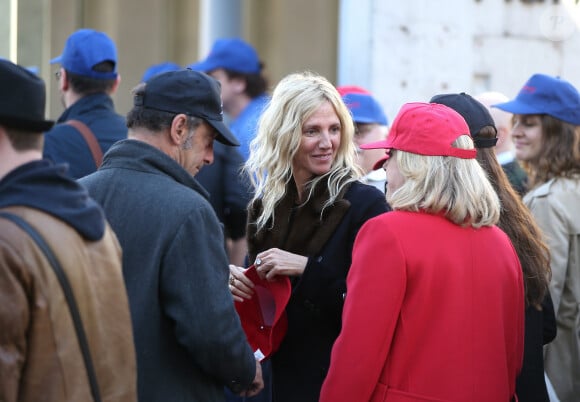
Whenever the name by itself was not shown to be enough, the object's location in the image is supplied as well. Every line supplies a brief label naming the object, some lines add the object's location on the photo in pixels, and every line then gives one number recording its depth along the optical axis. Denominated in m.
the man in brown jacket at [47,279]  4.87
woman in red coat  6.48
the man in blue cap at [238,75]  13.43
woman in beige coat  9.84
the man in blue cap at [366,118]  12.09
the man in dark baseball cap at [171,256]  6.48
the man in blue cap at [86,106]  10.48
